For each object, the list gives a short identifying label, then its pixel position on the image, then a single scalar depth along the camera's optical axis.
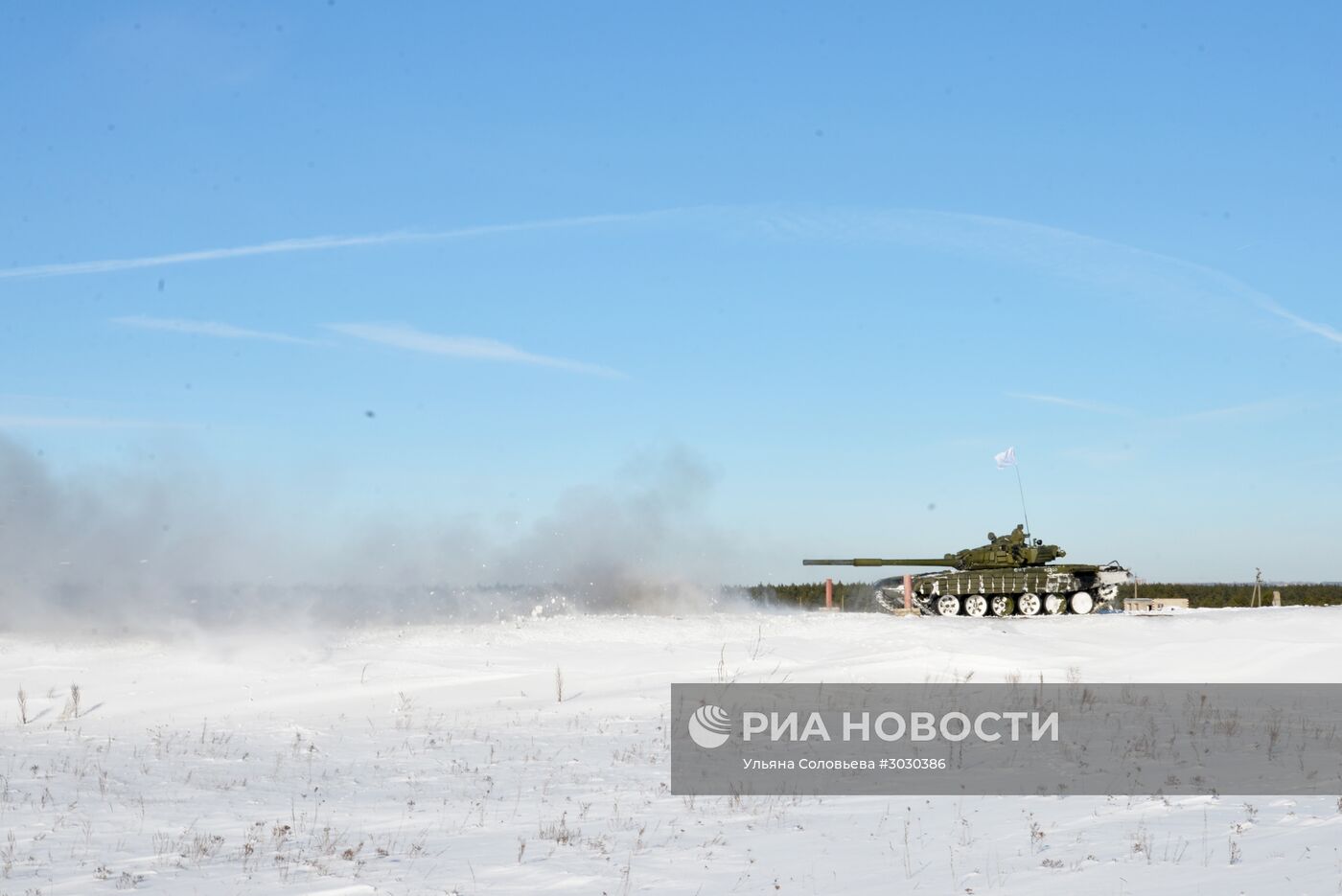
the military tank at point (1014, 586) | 38.31
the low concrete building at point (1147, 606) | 44.22
